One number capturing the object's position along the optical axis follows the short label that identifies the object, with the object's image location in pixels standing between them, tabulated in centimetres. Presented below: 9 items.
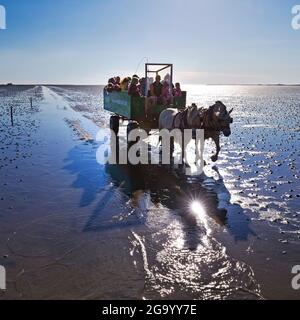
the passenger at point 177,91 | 1611
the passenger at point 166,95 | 1564
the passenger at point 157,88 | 1565
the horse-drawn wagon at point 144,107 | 1544
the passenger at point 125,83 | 1841
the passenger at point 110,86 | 1978
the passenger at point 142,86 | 1586
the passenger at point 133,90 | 1538
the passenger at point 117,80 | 2003
